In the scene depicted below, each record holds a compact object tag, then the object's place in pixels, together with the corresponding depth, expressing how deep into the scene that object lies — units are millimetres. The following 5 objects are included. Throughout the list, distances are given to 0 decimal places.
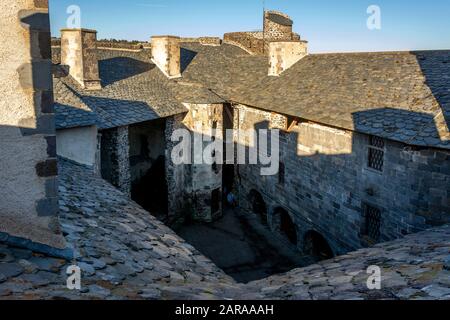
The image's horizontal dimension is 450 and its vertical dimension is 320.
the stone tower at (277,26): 29203
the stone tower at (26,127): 4766
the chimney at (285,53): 21297
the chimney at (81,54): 16984
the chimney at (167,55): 21750
